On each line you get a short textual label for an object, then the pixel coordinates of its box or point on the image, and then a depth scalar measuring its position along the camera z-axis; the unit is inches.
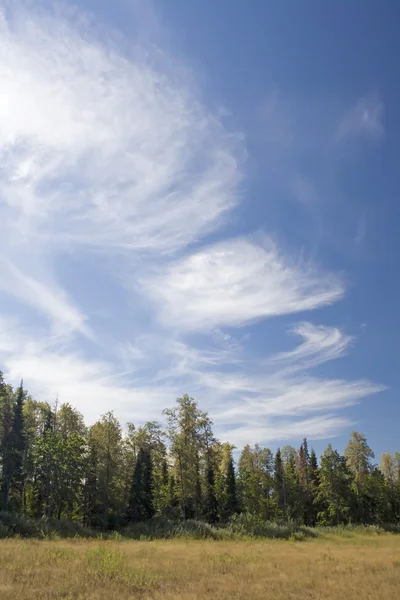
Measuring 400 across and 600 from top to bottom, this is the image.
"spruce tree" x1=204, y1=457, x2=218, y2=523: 2153.1
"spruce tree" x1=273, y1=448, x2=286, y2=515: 2758.4
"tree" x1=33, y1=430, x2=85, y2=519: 1721.2
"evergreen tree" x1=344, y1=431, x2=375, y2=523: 2370.8
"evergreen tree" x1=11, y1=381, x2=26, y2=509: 1809.8
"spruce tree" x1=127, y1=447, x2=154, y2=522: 1956.2
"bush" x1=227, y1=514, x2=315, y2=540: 1654.8
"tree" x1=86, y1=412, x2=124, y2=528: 1966.0
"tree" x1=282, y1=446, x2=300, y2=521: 2748.5
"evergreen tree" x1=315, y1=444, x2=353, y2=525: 2308.1
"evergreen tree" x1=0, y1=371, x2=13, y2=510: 1720.8
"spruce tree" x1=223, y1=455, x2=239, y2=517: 2224.4
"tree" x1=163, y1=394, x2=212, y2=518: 2039.9
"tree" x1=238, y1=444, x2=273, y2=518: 2655.0
